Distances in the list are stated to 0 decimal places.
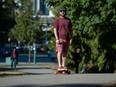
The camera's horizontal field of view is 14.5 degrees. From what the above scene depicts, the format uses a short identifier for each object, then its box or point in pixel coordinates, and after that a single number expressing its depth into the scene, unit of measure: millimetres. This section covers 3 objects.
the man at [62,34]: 12945
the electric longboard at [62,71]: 12977
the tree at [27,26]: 55281
